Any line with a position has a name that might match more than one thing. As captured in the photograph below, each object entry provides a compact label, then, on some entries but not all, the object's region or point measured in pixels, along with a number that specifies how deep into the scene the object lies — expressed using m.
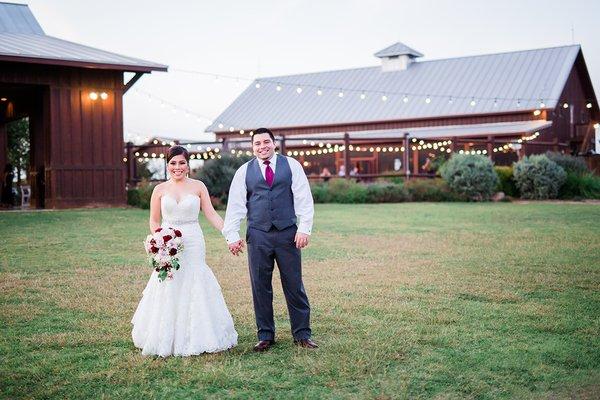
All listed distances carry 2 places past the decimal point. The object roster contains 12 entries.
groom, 5.80
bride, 5.70
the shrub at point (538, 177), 26.70
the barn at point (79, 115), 20.86
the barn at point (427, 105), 38.28
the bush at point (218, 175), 22.67
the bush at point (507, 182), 27.78
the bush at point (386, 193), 25.94
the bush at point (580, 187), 27.14
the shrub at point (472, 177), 25.77
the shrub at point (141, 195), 22.05
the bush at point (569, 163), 28.44
